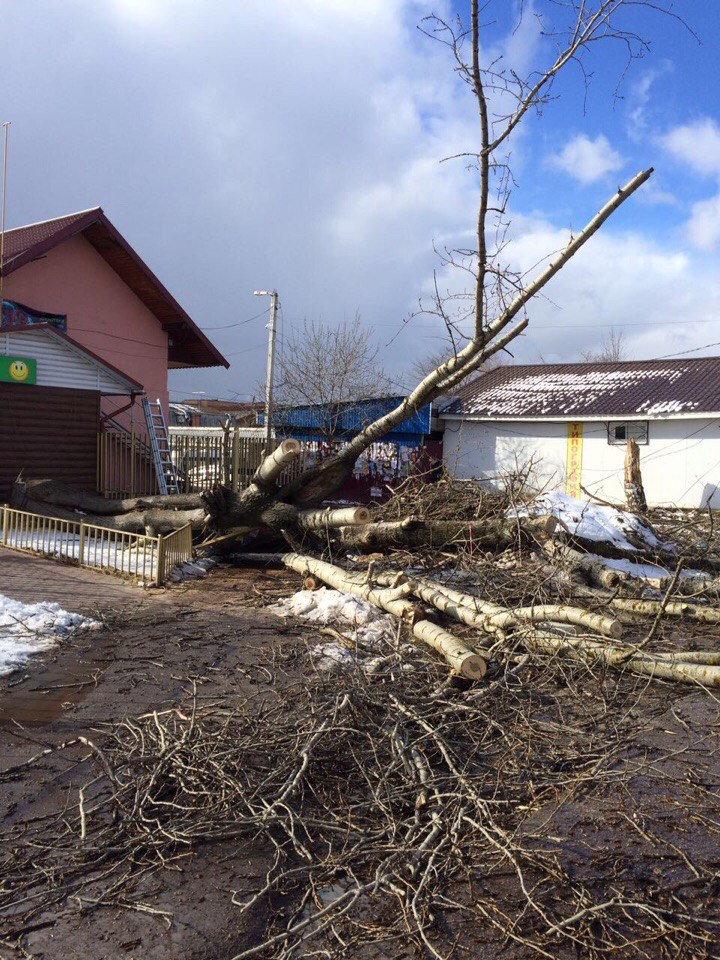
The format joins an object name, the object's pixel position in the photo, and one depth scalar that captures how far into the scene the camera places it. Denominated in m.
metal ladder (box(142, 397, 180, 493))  16.36
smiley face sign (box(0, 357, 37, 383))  13.52
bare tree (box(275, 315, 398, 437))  22.86
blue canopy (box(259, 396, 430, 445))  21.00
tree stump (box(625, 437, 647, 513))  15.37
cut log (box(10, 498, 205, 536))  10.98
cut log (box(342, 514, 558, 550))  9.02
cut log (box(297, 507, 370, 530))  9.47
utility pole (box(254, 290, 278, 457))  21.41
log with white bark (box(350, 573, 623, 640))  6.42
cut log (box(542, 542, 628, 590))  8.71
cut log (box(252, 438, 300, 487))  9.30
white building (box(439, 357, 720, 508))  20.97
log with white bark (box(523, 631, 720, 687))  5.75
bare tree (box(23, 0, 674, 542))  5.62
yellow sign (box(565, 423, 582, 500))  23.02
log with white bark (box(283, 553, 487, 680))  5.76
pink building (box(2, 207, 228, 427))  16.81
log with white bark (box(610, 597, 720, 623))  7.66
